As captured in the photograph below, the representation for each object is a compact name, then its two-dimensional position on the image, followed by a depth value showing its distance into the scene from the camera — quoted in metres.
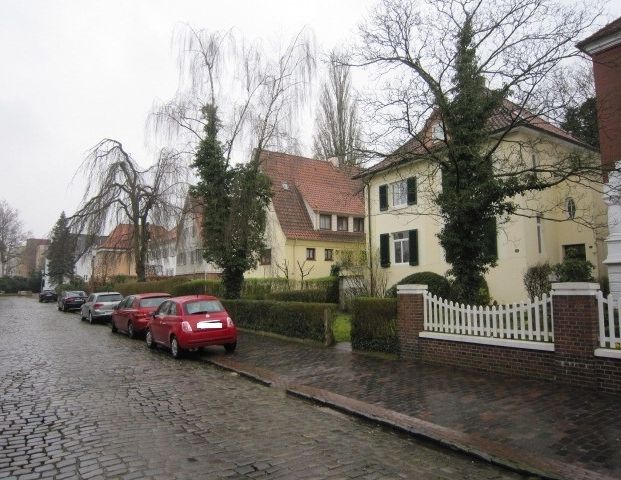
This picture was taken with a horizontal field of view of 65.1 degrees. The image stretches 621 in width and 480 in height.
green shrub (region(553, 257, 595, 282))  18.33
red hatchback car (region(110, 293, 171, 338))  17.54
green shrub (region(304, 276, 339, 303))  23.56
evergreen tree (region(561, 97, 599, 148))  10.66
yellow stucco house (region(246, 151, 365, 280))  31.94
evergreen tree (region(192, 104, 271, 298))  19.36
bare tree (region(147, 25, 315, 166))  19.23
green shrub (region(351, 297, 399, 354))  11.46
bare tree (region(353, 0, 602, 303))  10.70
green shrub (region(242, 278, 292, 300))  25.42
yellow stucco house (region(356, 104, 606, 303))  20.19
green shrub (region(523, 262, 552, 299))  19.53
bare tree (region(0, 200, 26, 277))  73.81
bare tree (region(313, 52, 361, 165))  42.12
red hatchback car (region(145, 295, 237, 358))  12.45
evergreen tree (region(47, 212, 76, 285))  26.69
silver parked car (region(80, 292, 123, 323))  24.23
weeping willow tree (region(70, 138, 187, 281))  25.77
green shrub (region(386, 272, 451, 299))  19.58
